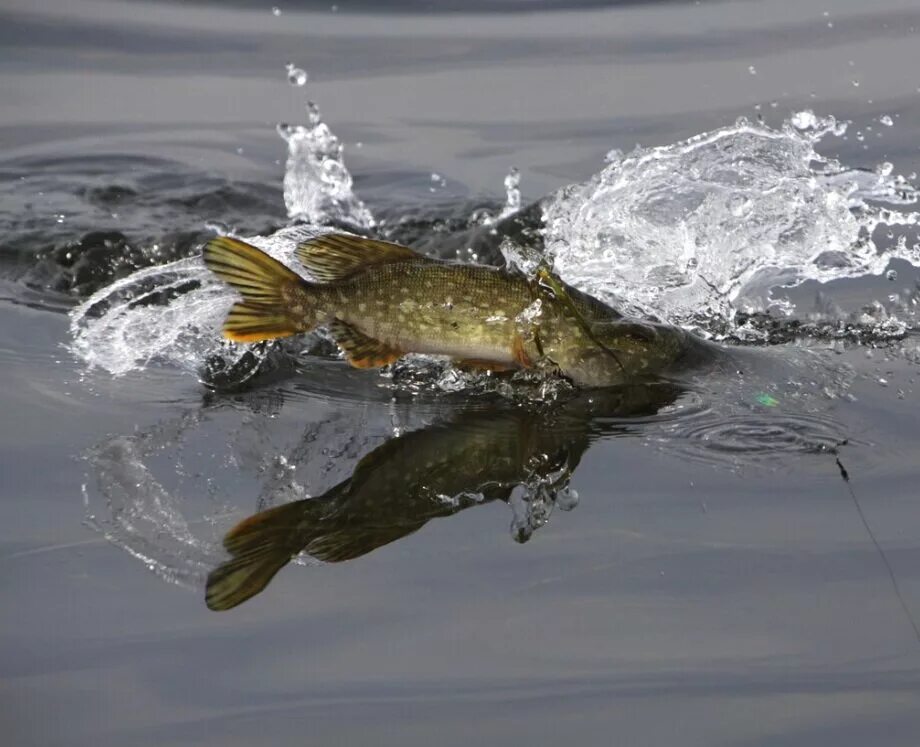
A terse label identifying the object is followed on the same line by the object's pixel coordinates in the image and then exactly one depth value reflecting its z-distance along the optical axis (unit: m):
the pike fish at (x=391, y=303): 10.05
